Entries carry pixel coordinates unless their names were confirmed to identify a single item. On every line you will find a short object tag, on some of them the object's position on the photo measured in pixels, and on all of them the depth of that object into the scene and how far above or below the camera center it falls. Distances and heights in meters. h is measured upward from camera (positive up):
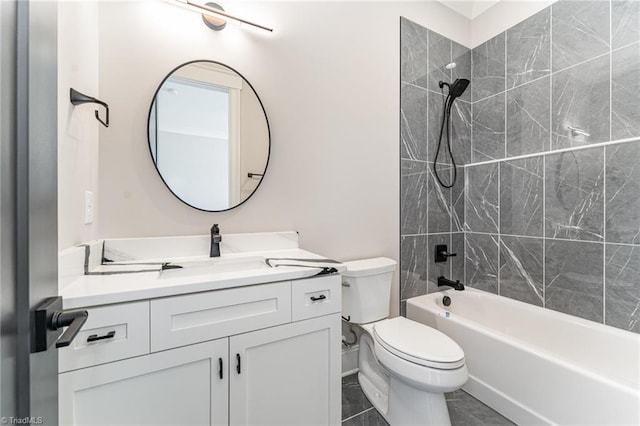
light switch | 1.10 +0.02
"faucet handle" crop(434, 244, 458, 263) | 2.28 -0.34
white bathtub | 1.23 -0.80
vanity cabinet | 0.82 -0.52
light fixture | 1.36 +0.98
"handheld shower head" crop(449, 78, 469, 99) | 2.13 +0.95
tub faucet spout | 2.22 -0.57
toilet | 1.26 -0.68
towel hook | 0.99 +0.41
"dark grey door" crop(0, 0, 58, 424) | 0.39 +0.01
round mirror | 1.37 +0.39
